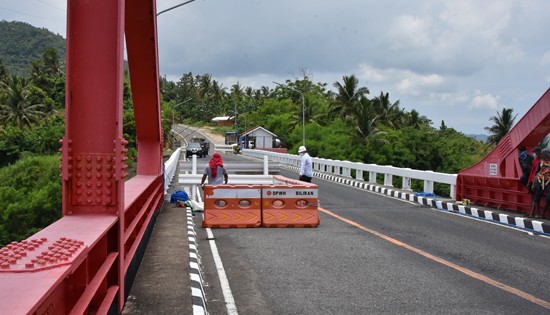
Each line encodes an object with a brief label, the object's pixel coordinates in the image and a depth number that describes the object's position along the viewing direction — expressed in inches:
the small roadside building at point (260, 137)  3579.5
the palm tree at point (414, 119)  3218.3
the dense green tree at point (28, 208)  1459.2
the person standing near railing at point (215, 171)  550.9
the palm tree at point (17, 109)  2625.5
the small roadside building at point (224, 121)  5433.1
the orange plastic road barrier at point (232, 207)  494.0
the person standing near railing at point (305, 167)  672.4
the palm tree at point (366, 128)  2430.6
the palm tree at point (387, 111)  3038.9
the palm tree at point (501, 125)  2643.2
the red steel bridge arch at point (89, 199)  121.0
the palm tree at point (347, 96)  2940.5
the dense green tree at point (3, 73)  3503.4
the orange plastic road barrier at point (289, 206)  502.3
